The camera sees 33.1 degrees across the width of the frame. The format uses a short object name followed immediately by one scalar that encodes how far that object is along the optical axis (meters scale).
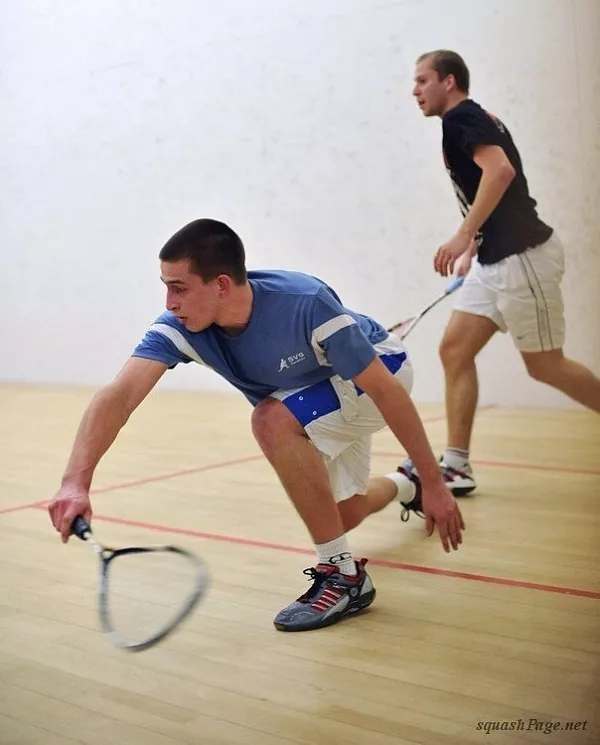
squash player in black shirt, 2.60
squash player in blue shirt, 1.56
